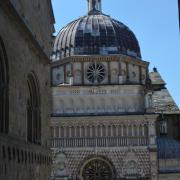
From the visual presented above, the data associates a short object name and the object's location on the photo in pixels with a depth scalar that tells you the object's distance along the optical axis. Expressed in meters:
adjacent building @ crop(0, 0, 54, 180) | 18.50
